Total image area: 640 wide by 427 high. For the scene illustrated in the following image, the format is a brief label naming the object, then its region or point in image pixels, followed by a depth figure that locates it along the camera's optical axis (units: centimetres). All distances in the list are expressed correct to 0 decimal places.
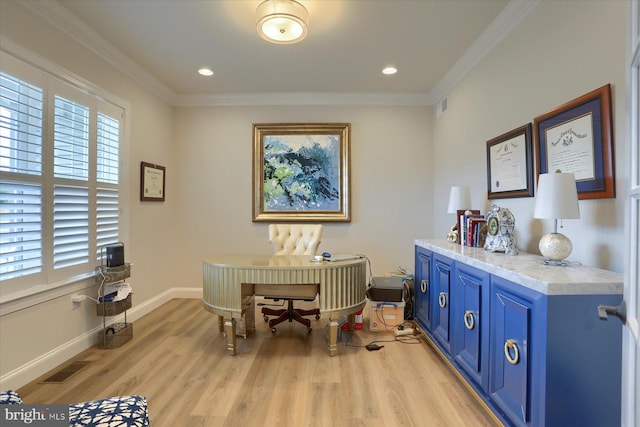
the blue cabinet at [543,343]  128
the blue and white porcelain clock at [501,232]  204
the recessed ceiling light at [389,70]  332
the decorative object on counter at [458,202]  280
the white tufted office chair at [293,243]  324
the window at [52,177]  204
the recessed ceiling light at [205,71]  336
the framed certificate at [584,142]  156
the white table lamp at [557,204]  152
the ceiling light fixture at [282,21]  212
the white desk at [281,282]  249
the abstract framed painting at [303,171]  410
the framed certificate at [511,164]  220
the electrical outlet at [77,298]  256
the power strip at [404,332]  294
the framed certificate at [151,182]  352
